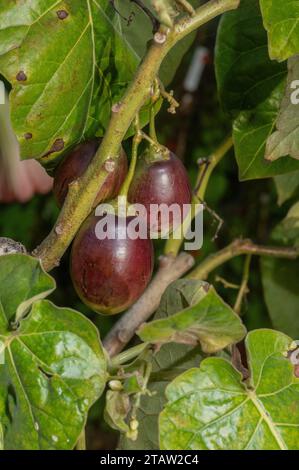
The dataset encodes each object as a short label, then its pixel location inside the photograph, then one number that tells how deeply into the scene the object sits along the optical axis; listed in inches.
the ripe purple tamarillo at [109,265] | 34.2
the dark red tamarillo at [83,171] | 34.6
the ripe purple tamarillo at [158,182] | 35.0
